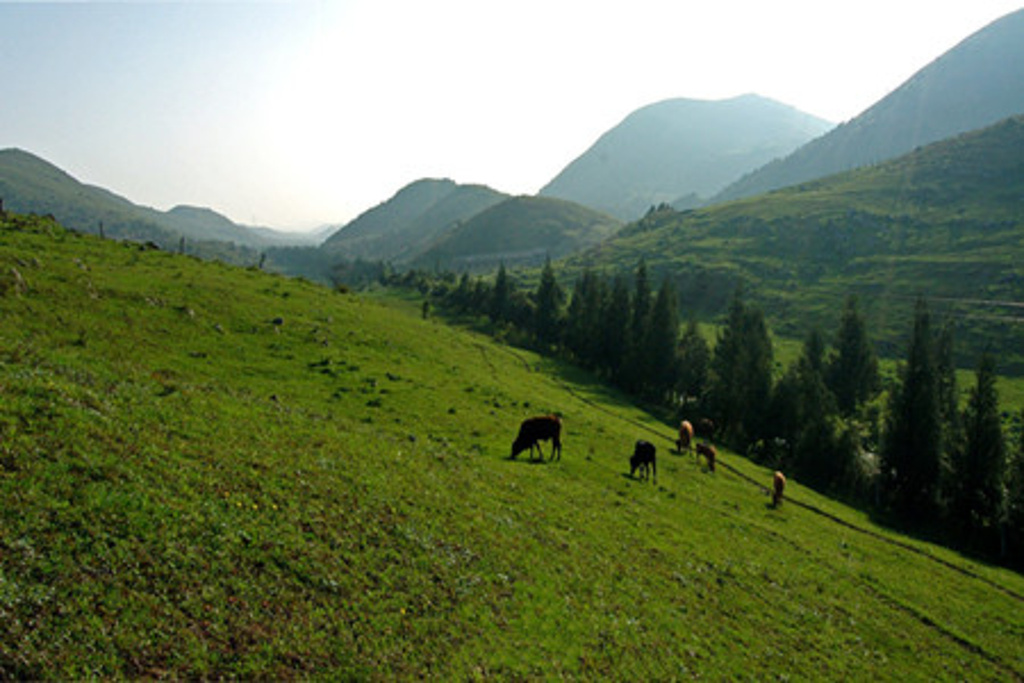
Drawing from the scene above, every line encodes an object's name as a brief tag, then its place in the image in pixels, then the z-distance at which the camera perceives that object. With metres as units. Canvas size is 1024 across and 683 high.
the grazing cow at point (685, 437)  52.52
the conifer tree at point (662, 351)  95.12
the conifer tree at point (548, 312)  127.00
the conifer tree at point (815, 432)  63.91
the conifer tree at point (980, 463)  49.88
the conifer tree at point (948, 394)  56.92
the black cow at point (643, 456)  36.28
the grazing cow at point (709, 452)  47.44
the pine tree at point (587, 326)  107.86
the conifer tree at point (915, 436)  56.22
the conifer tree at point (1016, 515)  45.91
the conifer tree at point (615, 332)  102.19
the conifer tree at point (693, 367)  92.56
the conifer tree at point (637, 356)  94.50
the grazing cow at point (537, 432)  32.64
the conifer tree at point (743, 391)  75.31
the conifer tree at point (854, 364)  102.06
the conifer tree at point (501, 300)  141.70
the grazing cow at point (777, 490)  41.22
